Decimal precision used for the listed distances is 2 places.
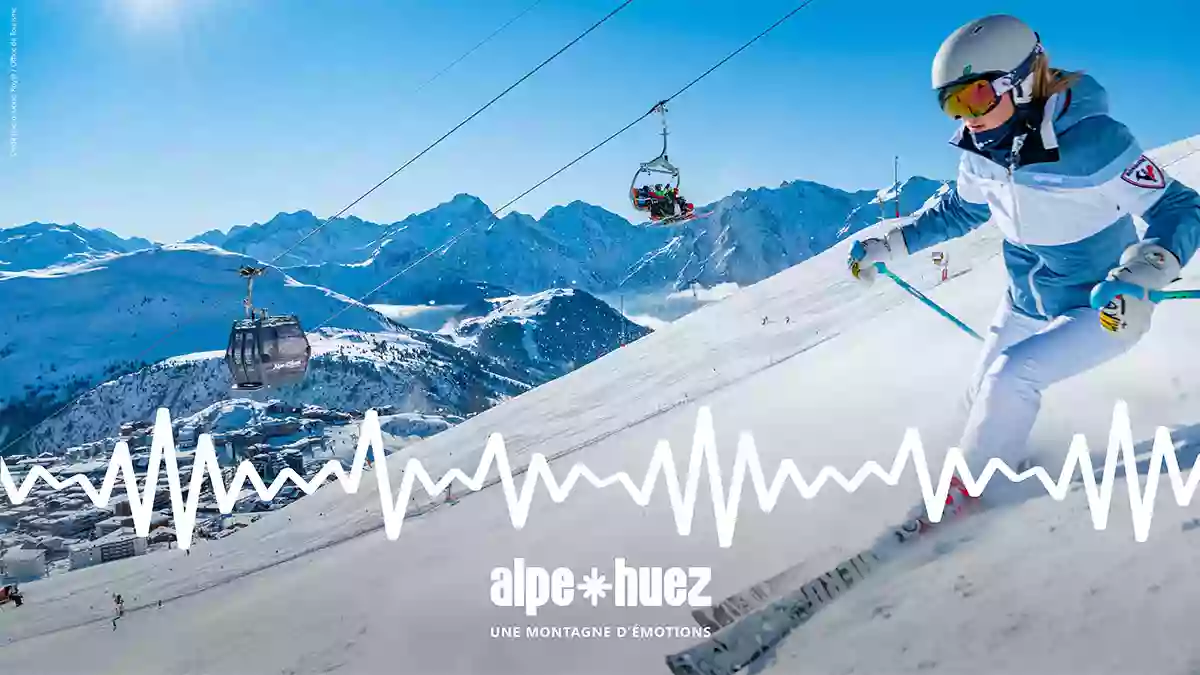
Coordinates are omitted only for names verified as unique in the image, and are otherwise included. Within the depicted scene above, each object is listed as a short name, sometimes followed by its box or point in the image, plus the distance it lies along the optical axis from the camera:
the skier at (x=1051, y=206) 3.92
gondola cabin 15.75
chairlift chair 12.84
